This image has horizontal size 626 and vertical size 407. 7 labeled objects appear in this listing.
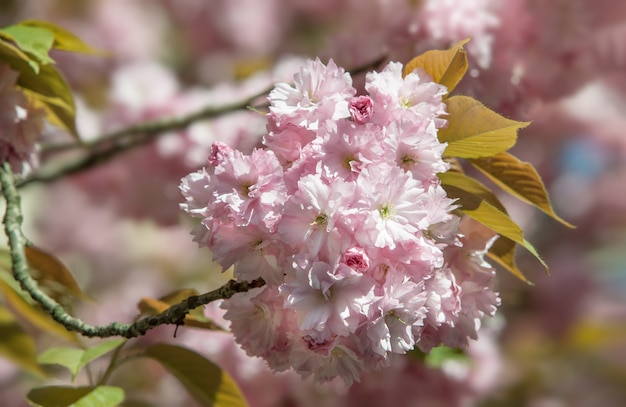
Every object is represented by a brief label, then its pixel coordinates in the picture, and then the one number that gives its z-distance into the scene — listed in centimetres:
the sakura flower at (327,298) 165
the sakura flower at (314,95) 169
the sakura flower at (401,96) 169
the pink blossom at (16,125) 181
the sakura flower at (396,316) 166
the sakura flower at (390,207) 165
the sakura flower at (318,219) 165
